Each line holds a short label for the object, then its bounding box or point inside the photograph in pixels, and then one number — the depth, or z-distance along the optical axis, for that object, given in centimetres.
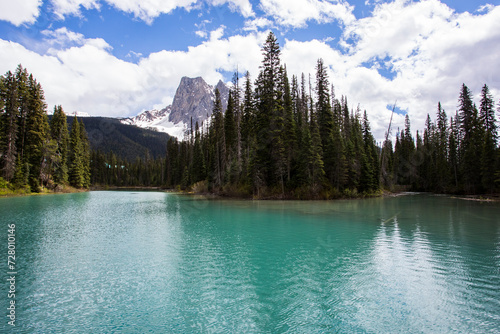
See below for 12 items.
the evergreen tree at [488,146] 4403
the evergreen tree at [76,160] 7019
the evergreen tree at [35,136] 5072
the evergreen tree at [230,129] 5528
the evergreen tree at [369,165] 4941
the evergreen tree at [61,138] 6030
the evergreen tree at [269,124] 4347
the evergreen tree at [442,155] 6028
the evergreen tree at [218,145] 5486
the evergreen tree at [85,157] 7862
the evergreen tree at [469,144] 4828
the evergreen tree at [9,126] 4528
